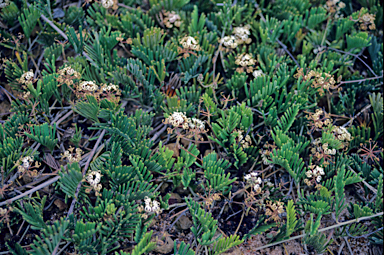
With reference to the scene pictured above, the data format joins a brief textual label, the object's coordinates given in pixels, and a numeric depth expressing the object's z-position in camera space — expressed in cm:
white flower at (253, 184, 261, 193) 55
